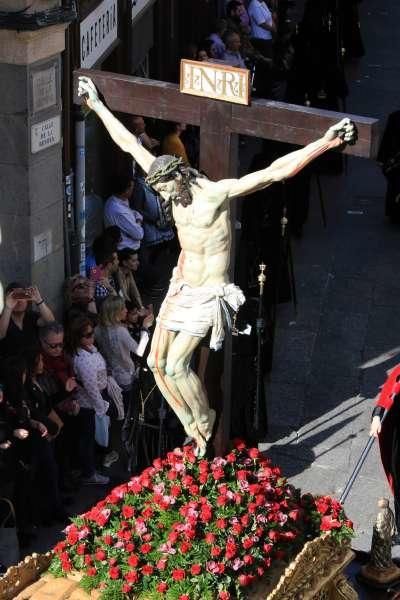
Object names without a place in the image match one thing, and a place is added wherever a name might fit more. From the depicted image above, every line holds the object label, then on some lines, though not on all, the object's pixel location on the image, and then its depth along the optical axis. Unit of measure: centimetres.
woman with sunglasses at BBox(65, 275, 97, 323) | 1477
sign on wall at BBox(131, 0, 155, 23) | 1934
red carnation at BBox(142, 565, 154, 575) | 1034
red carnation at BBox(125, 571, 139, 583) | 1032
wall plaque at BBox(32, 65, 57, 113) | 1424
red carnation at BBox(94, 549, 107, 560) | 1052
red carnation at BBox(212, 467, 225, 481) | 1084
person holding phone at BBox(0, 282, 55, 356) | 1351
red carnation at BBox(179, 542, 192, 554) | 1036
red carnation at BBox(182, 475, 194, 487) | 1078
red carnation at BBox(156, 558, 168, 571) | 1034
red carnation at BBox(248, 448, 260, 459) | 1122
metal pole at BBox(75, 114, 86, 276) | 1595
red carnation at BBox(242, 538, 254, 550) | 1048
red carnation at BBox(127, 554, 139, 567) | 1038
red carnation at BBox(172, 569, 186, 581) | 1026
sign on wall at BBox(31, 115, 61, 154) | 1435
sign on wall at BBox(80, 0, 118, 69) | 1655
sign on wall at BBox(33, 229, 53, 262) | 1467
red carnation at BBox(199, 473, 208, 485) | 1084
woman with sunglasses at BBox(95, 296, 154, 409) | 1455
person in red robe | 1192
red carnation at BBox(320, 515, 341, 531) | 1104
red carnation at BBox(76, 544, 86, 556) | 1064
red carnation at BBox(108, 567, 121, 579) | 1038
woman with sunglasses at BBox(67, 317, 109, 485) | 1417
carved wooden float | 1046
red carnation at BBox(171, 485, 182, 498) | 1070
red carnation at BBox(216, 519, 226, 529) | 1050
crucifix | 1028
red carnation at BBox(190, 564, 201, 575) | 1028
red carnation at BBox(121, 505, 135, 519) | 1070
